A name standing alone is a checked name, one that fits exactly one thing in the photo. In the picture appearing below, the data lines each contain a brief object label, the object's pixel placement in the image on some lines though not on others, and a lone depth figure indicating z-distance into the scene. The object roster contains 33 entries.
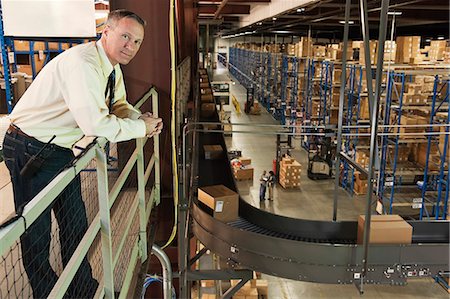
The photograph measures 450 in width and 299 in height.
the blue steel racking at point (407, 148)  10.05
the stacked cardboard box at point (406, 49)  11.61
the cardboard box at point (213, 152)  7.24
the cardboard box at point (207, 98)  12.90
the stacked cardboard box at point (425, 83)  11.01
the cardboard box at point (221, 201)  5.28
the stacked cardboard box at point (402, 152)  11.90
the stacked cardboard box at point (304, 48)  17.52
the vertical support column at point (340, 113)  4.99
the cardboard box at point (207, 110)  11.37
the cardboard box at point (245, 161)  15.02
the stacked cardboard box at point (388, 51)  11.44
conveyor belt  4.70
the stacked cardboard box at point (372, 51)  11.58
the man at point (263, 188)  12.91
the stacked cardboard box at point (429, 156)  11.10
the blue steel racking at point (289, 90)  19.25
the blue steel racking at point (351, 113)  12.90
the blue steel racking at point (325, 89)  14.91
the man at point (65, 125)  2.07
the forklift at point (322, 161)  14.98
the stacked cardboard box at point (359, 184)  13.51
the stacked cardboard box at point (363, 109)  13.16
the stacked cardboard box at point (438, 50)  12.75
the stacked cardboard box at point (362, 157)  12.84
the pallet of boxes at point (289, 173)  14.00
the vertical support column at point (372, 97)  3.79
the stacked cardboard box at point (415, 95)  10.97
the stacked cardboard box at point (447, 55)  12.23
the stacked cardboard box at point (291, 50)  20.07
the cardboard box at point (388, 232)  4.88
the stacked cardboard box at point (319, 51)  16.89
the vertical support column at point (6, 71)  6.93
